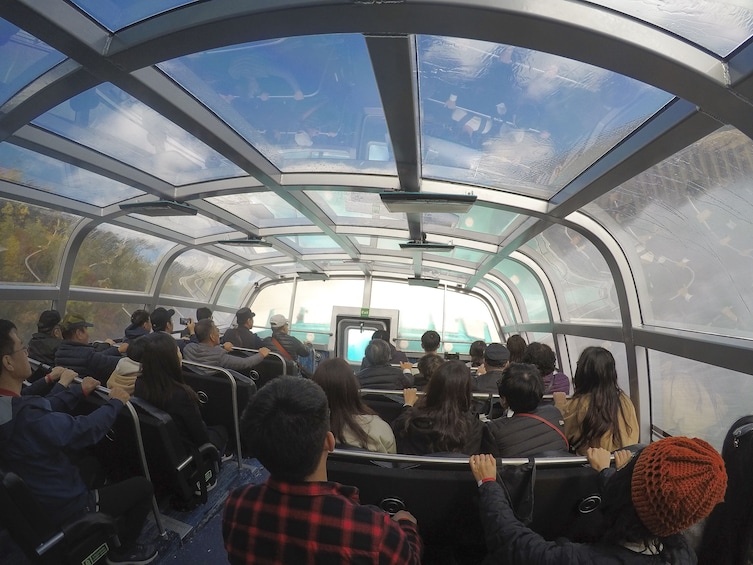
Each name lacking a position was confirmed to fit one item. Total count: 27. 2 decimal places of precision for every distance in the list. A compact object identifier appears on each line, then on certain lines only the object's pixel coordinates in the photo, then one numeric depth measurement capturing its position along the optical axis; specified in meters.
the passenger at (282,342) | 6.59
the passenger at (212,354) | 5.08
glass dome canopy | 2.28
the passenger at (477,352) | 6.07
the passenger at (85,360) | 4.34
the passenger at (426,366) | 4.43
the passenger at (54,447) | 2.20
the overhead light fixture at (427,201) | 4.58
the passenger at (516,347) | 5.32
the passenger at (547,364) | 4.34
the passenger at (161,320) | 5.92
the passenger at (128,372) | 3.28
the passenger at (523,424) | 2.52
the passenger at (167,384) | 3.21
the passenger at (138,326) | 5.94
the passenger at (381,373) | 4.28
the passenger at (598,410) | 2.98
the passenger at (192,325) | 7.65
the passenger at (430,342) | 5.59
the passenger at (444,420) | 2.63
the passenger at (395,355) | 7.51
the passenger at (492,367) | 4.16
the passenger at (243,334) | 6.85
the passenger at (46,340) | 4.92
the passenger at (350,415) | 2.69
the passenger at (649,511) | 1.25
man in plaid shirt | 1.27
